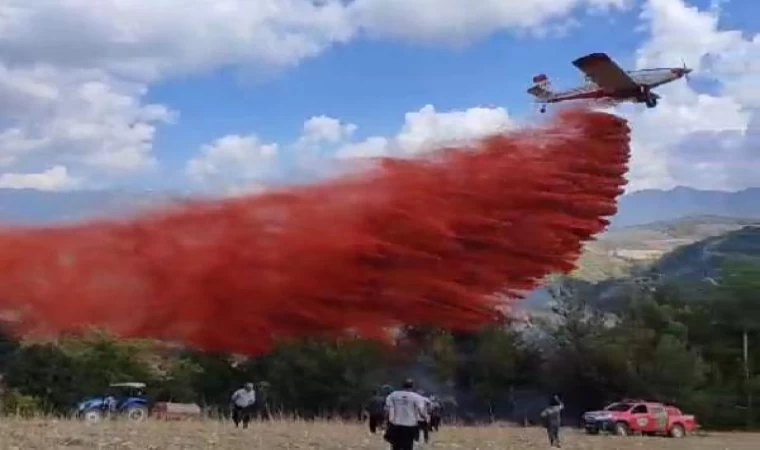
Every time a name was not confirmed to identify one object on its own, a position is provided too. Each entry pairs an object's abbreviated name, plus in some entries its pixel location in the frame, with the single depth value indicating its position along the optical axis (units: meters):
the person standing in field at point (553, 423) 37.97
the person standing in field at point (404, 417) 20.88
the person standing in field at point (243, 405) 37.16
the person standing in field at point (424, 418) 21.02
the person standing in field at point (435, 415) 27.62
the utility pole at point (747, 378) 72.38
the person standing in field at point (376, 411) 30.56
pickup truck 55.19
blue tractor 47.72
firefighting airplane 36.25
